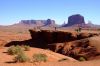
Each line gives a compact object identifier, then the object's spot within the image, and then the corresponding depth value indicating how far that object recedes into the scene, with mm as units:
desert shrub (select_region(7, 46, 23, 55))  11619
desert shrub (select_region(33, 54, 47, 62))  8393
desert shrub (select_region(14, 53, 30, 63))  8533
